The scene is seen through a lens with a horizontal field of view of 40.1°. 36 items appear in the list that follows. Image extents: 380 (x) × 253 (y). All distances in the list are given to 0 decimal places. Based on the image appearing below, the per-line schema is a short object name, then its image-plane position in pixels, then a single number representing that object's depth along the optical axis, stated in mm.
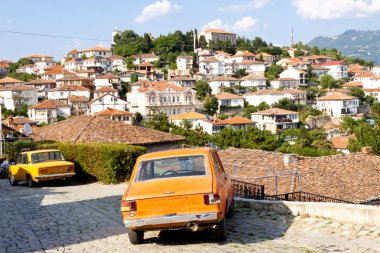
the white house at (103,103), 108312
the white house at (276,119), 105625
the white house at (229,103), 119438
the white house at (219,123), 98125
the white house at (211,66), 151875
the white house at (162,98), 113938
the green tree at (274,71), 155775
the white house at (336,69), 167875
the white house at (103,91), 119856
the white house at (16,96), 114750
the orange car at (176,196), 7223
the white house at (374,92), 138550
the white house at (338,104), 118312
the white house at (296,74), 144500
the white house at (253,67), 157250
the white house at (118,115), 92125
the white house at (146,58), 161500
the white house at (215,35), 195875
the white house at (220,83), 136375
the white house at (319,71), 161125
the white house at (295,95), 125875
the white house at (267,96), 124375
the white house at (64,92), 119688
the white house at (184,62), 153625
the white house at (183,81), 132500
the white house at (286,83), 139750
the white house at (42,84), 130375
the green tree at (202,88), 130250
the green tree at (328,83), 145000
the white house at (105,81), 130250
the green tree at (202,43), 184725
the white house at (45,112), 102750
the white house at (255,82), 139000
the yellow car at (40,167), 17016
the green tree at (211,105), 117375
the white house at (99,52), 171125
